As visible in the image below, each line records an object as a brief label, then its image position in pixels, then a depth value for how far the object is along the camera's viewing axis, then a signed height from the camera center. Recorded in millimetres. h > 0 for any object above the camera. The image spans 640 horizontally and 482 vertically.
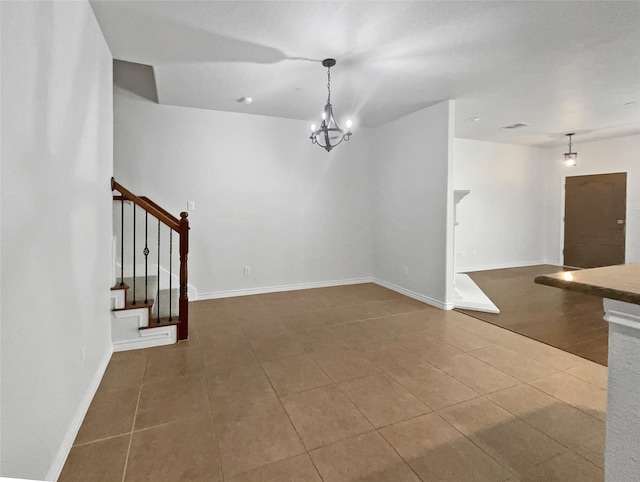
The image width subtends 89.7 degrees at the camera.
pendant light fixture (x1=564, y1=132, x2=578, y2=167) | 6473 +1545
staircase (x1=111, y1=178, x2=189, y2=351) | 2934 -800
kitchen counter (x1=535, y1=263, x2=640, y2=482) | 904 -405
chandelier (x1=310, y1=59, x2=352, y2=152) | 3021 +1088
